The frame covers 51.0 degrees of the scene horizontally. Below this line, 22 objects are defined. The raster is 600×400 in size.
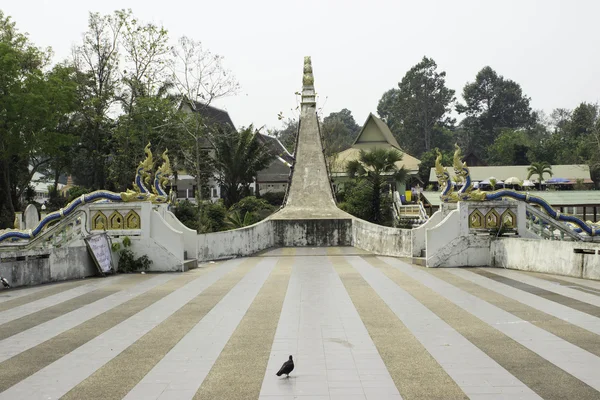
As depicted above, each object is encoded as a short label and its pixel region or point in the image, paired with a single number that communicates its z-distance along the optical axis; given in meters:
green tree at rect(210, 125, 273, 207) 41.41
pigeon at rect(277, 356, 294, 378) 6.29
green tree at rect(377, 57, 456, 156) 89.31
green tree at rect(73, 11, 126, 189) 41.78
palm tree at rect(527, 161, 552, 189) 46.91
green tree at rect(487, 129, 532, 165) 67.69
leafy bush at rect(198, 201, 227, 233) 31.23
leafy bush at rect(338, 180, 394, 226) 34.53
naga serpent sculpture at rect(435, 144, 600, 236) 17.42
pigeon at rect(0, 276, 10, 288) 13.76
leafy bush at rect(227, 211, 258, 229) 32.09
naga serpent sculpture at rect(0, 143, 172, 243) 17.00
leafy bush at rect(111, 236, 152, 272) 17.06
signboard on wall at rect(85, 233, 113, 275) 15.86
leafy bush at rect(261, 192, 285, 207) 47.75
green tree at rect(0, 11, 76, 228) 34.12
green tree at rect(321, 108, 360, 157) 59.12
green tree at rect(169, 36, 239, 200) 31.68
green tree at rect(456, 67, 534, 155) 91.19
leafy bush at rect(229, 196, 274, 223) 36.78
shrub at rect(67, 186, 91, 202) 42.64
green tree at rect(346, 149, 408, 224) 34.44
